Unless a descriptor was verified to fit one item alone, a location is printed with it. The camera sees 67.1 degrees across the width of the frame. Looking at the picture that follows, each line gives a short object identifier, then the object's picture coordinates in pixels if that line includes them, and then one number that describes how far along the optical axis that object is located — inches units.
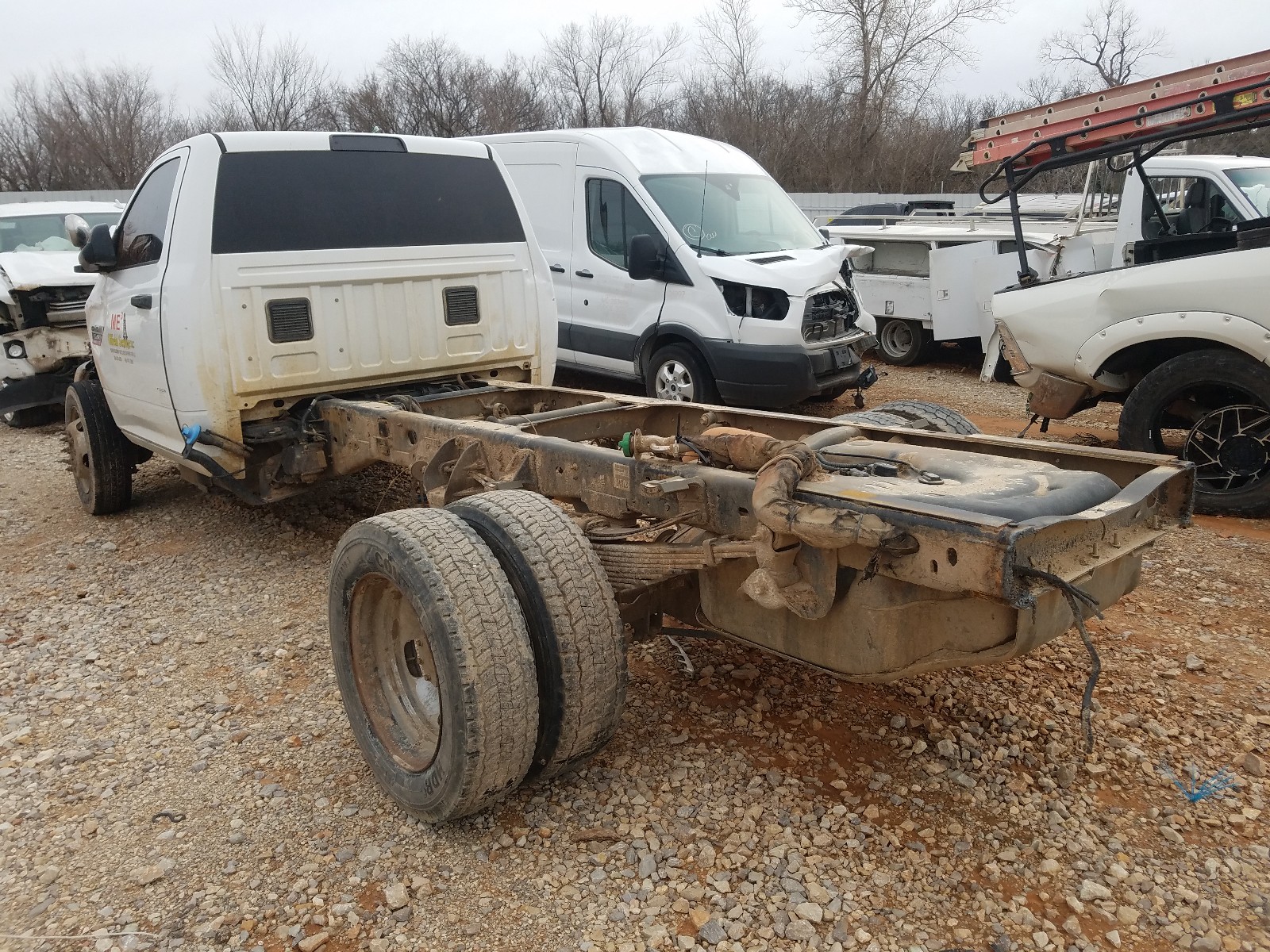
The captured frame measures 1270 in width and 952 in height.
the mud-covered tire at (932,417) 159.0
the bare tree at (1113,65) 1309.1
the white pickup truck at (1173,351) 211.2
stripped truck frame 96.7
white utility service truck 318.3
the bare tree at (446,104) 1451.8
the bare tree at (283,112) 1448.1
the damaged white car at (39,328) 327.9
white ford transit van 307.1
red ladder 224.7
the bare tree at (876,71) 1302.9
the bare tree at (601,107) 1482.5
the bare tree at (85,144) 1380.4
